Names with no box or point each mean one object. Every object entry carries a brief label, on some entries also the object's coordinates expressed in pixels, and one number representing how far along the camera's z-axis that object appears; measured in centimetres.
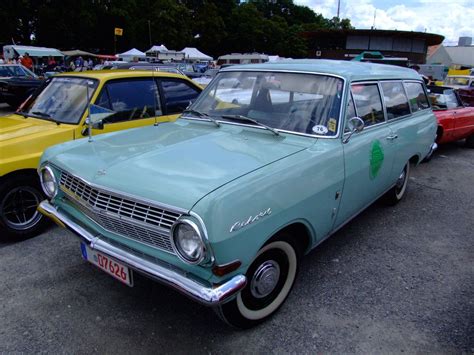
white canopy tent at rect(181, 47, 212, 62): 3953
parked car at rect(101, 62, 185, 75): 1219
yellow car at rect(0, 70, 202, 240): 390
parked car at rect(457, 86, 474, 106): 1351
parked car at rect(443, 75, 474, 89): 1467
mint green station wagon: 217
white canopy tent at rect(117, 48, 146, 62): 3314
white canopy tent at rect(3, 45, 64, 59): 2892
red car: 781
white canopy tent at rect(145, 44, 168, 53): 3438
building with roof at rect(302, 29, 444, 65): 5400
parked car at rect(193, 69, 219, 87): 1546
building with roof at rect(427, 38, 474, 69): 6072
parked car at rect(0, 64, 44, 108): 1207
